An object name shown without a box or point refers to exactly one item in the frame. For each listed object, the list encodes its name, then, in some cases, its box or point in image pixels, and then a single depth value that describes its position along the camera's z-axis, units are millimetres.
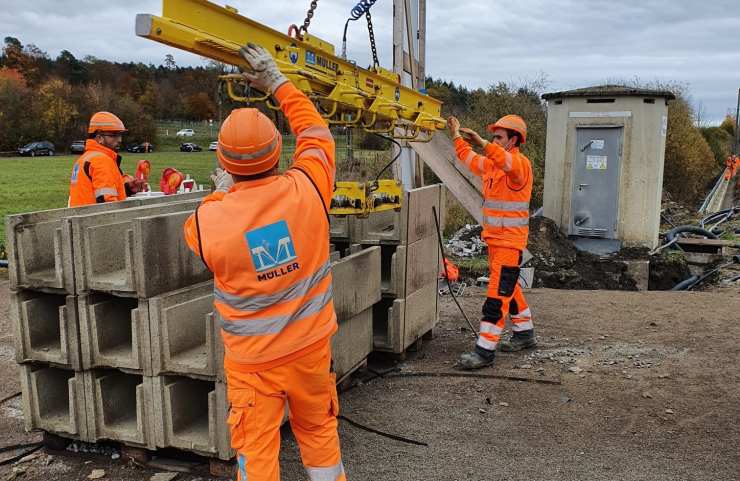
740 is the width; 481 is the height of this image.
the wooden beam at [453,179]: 10539
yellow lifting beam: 3121
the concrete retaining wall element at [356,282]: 4742
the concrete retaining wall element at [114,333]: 3781
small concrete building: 10539
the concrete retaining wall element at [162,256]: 3701
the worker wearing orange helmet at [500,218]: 5859
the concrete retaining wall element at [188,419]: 3723
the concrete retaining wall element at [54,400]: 4012
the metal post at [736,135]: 39656
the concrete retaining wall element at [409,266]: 5727
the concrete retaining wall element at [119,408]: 3850
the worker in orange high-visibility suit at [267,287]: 2787
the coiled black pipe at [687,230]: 11412
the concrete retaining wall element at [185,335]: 3666
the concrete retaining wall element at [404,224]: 5711
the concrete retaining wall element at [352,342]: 4879
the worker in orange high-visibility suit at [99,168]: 5738
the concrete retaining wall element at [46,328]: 3943
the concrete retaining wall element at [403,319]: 5789
